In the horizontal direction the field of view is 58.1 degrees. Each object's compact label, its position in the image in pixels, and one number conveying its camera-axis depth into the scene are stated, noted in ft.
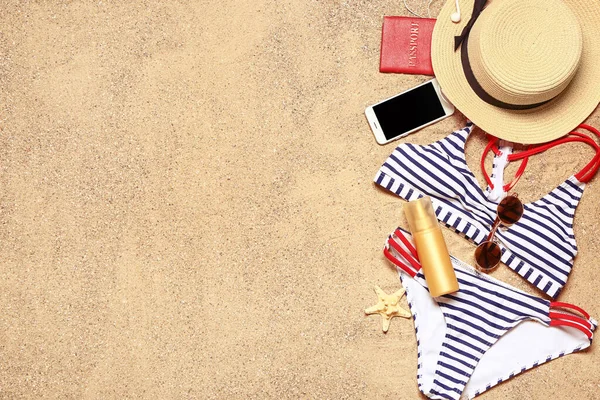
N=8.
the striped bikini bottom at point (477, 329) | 3.71
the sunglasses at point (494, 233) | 3.74
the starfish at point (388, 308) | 3.86
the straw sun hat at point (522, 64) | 3.41
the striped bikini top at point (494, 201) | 3.73
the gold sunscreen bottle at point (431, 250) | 3.60
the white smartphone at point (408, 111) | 3.90
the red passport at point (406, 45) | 3.92
